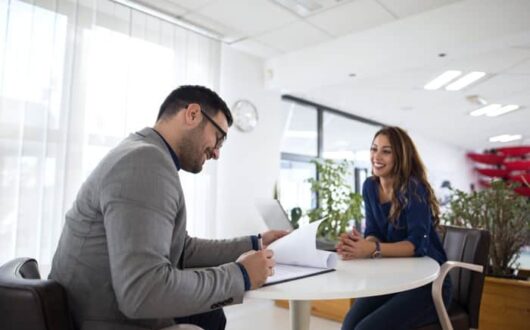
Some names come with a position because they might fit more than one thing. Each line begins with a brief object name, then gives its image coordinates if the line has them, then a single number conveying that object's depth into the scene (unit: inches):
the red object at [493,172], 463.5
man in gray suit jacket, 33.1
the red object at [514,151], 447.2
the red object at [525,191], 404.6
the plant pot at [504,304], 92.9
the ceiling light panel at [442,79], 178.1
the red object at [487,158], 464.1
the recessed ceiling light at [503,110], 247.8
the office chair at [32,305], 31.3
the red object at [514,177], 431.2
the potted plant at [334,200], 155.9
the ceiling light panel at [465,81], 179.9
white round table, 38.4
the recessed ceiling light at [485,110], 245.3
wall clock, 159.0
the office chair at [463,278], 57.3
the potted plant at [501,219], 107.4
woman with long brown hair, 58.2
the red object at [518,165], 437.4
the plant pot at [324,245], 87.1
